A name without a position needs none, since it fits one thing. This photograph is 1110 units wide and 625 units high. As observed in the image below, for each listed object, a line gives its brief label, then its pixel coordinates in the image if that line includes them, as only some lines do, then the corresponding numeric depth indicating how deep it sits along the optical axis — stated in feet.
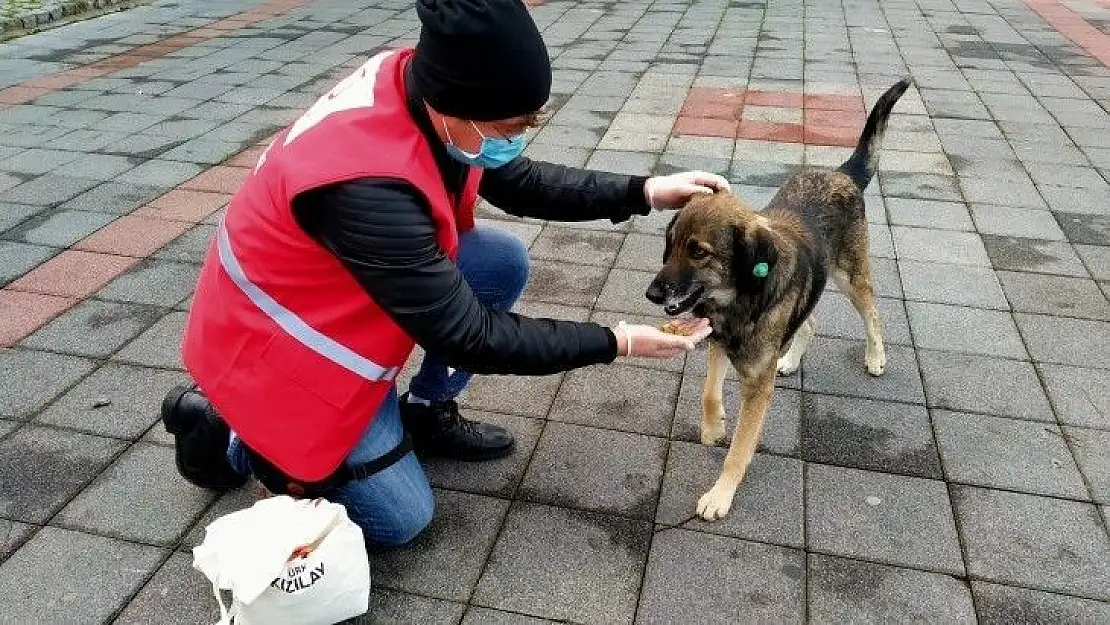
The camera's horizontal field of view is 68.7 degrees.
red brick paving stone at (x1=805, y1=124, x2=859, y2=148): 22.81
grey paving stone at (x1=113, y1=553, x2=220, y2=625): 8.63
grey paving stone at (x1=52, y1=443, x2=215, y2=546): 9.75
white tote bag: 7.37
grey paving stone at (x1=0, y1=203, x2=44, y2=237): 17.52
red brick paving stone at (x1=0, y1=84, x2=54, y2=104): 25.68
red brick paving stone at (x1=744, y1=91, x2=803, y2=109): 26.18
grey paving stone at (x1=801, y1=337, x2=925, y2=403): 12.57
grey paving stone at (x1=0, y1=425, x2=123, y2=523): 10.09
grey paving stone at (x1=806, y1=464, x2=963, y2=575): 9.57
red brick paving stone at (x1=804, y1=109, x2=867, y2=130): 24.22
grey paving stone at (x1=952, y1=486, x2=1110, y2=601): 9.20
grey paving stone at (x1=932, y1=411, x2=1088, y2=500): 10.64
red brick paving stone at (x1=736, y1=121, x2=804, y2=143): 23.18
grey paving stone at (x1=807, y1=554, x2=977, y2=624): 8.78
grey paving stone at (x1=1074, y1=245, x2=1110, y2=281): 16.11
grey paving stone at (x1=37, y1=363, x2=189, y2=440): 11.51
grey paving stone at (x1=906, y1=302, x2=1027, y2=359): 13.65
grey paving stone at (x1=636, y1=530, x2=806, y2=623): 8.82
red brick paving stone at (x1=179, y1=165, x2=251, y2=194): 19.74
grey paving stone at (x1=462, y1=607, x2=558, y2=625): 8.70
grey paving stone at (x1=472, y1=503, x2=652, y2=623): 8.91
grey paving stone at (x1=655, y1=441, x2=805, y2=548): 9.97
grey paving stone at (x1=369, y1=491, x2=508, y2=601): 9.16
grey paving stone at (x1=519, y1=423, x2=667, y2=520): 10.42
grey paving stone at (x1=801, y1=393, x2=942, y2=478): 11.07
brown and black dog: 9.53
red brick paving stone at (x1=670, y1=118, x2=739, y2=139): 23.59
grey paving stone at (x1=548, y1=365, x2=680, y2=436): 11.91
